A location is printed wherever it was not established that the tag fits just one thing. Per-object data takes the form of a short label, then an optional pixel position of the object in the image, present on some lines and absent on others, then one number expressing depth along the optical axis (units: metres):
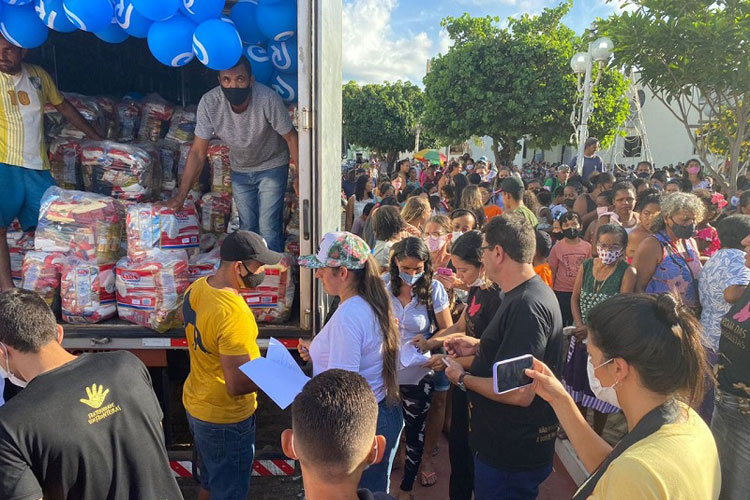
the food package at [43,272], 3.51
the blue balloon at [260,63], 3.84
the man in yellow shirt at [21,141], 3.65
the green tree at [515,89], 16.39
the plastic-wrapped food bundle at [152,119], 4.81
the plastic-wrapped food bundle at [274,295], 3.57
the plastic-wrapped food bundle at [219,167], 4.19
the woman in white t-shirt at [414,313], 3.12
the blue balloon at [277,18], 3.47
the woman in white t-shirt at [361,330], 2.26
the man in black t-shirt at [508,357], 2.14
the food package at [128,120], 4.81
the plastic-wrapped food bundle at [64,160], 4.09
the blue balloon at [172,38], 3.41
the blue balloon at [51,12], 3.33
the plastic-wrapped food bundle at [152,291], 3.44
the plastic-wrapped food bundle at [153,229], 3.53
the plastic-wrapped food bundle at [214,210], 4.29
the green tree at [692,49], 7.88
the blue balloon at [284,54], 3.79
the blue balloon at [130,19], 3.42
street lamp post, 9.41
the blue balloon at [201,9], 3.35
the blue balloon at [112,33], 3.65
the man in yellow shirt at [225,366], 2.48
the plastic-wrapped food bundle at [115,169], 3.87
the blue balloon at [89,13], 3.24
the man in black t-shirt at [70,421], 1.59
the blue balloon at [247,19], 3.65
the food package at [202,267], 3.74
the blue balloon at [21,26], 3.34
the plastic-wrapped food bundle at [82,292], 3.49
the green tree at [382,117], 33.75
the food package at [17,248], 3.83
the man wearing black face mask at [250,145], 3.78
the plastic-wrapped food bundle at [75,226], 3.54
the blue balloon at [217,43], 3.31
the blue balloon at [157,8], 3.29
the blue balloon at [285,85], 4.04
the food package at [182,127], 4.71
